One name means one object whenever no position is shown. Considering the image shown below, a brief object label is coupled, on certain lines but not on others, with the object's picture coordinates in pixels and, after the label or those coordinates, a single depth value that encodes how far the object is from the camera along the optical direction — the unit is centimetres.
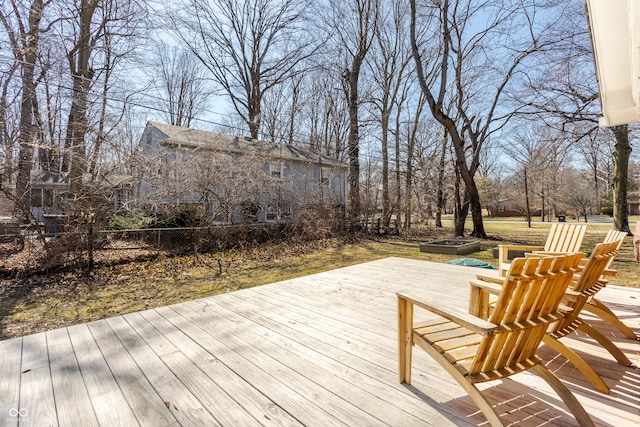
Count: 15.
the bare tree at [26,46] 725
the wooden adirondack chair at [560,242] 334
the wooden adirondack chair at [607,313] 234
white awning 276
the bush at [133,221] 754
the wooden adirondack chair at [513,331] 143
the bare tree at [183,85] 1834
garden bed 884
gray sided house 810
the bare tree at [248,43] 1459
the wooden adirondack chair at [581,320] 179
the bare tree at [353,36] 1370
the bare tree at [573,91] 1000
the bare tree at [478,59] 1146
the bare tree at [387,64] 1463
